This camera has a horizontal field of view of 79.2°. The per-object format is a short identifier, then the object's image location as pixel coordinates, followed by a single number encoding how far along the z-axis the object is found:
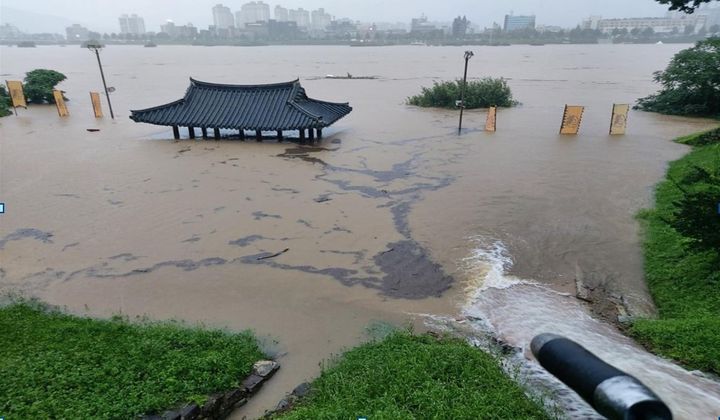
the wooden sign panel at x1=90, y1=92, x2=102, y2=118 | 24.39
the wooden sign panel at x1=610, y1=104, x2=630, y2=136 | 20.00
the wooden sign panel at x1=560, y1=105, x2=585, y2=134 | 20.28
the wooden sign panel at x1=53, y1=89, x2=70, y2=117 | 24.76
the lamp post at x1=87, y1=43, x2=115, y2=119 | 22.95
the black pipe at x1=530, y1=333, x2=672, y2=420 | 2.40
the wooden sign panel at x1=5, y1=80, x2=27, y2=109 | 25.56
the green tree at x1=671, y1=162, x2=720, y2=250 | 7.16
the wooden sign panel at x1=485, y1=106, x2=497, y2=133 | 21.05
